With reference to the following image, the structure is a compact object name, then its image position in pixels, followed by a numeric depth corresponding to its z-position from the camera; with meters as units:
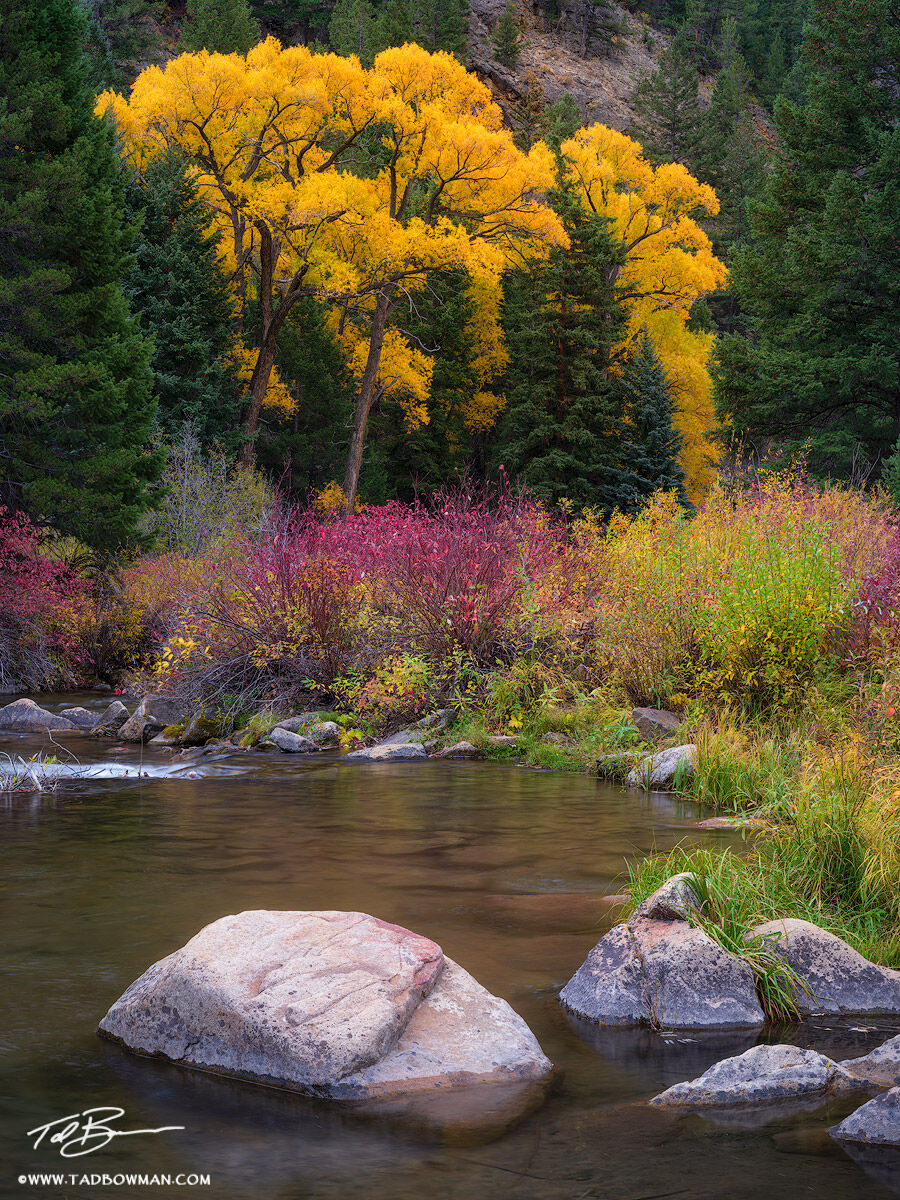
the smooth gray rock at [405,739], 13.21
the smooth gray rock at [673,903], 5.15
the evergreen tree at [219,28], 51.41
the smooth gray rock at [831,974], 4.93
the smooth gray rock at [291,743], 13.56
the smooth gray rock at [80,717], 15.63
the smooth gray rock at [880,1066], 4.10
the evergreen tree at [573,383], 36.38
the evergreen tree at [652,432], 34.78
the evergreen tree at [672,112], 58.94
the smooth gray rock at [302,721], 14.14
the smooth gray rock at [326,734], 13.83
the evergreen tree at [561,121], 48.53
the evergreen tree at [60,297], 19.83
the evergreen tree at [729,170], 57.19
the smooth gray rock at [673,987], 4.85
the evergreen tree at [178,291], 30.17
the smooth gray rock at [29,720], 15.07
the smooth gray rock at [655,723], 11.84
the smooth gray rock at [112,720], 14.91
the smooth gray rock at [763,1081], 4.00
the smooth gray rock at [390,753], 12.82
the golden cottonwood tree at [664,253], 42.06
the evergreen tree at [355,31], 60.41
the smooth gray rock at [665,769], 10.20
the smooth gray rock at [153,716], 14.43
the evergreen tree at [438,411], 42.72
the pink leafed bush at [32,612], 18.61
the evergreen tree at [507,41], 68.12
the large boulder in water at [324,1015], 4.13
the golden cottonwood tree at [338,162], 31.23
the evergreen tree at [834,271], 27.34
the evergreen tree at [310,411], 38.09
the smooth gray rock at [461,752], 12.94
